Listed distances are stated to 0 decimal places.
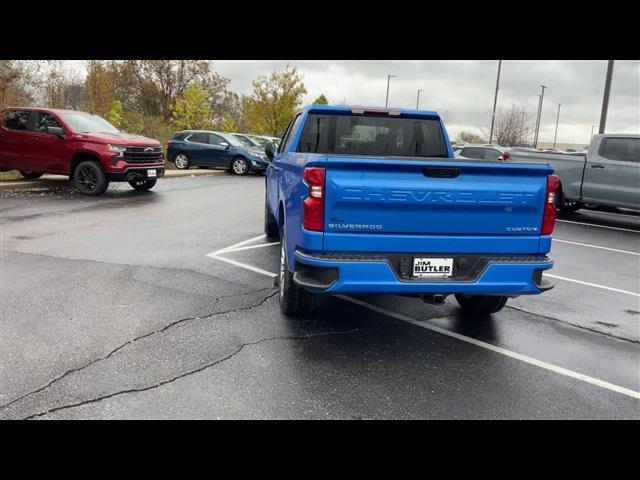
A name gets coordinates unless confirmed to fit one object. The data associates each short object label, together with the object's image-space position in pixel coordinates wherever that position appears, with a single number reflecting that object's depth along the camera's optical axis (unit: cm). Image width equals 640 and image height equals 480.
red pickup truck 1240
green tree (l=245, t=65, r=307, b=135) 3719
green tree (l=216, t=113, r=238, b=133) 3612
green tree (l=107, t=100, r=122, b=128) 2720
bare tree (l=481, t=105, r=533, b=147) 4341
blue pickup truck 385
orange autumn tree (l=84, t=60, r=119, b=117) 2838
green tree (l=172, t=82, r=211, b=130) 3216
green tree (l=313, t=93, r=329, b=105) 4616
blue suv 2127
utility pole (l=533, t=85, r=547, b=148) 4455
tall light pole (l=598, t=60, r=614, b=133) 1789
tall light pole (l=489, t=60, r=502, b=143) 3491
